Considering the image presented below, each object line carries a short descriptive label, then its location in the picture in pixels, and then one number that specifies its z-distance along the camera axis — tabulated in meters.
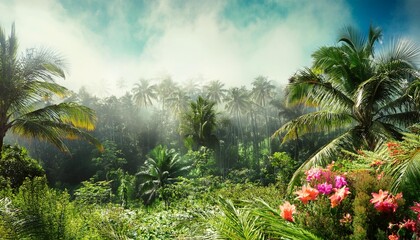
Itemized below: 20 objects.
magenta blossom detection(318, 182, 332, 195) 2.77
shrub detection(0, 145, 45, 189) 11.59
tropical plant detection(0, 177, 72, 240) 4.70
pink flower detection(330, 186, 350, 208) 2.54
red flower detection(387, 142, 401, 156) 3.38
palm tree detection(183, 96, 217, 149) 26.62
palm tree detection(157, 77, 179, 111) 53.72
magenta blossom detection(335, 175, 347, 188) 2.84
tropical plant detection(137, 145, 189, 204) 23.91
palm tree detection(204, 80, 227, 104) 53.25
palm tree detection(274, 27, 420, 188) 8.09
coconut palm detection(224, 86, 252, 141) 48.72
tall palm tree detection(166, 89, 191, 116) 44.17
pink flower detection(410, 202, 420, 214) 2.28
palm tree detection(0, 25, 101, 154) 8.88
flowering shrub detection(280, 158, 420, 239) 2.37
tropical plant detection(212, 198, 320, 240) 2.38
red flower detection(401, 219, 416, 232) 2.25
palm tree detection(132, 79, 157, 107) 51.06
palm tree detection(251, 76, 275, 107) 53.64
